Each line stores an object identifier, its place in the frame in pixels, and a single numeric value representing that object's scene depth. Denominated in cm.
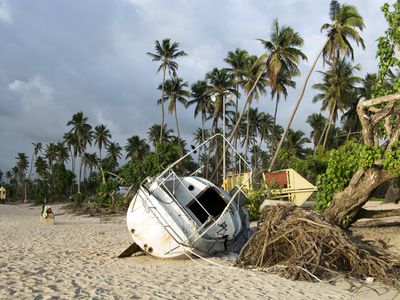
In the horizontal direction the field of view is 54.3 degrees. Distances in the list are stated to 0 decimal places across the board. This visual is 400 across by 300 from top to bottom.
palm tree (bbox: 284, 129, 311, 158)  5262
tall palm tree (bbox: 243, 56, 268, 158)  3578
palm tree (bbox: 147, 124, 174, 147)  6278
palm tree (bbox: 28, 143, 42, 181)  8700
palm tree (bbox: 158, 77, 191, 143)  4625
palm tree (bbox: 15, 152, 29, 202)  9369
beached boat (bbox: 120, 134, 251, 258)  950
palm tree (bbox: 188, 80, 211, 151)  4659
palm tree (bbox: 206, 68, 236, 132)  4131
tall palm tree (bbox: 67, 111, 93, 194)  6600
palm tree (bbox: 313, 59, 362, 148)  3972
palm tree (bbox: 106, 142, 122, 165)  7563
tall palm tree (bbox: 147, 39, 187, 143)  4444
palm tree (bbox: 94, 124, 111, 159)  7031
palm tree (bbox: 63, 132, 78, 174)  7044
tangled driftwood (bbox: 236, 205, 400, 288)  793
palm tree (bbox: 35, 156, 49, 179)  8112
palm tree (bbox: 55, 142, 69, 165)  7831
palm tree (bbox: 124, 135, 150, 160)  6850
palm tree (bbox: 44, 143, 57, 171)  7906
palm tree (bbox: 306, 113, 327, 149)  5400
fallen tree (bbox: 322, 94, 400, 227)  984
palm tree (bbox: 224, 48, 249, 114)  3903
